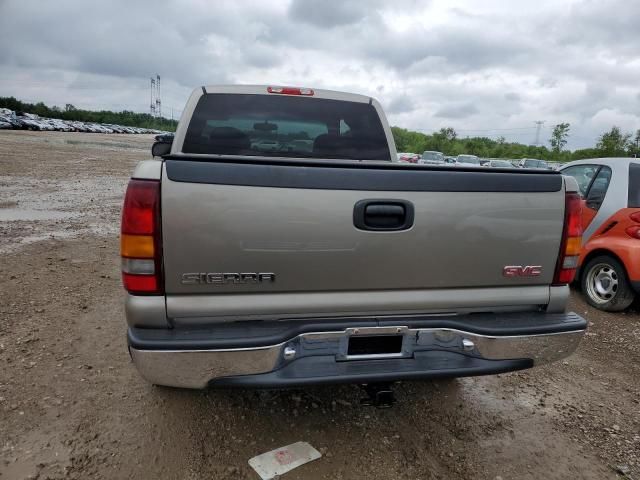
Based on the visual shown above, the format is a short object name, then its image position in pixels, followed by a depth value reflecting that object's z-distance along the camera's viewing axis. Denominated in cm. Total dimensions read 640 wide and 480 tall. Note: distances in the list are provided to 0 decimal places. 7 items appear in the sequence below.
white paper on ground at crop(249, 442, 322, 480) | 232
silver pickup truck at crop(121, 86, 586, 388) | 194
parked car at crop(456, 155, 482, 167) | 3356
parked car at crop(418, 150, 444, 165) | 3493
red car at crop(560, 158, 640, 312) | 456
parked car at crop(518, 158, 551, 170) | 3489
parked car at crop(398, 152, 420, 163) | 3203
